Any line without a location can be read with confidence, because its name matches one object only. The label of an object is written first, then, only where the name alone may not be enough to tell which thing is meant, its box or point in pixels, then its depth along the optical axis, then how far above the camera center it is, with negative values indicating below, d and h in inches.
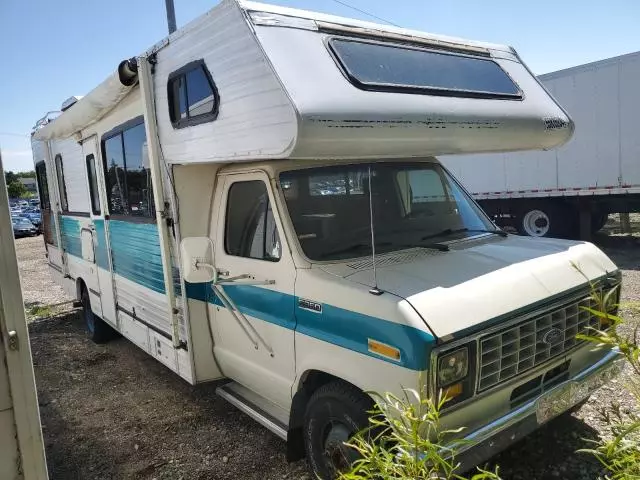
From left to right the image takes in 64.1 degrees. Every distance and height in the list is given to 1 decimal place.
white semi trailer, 405.1 -5.9
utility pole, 316.5 +108.8
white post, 79.3 -25.4
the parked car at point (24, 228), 1012.2 -54.4
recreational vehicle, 106.5 -16.5
